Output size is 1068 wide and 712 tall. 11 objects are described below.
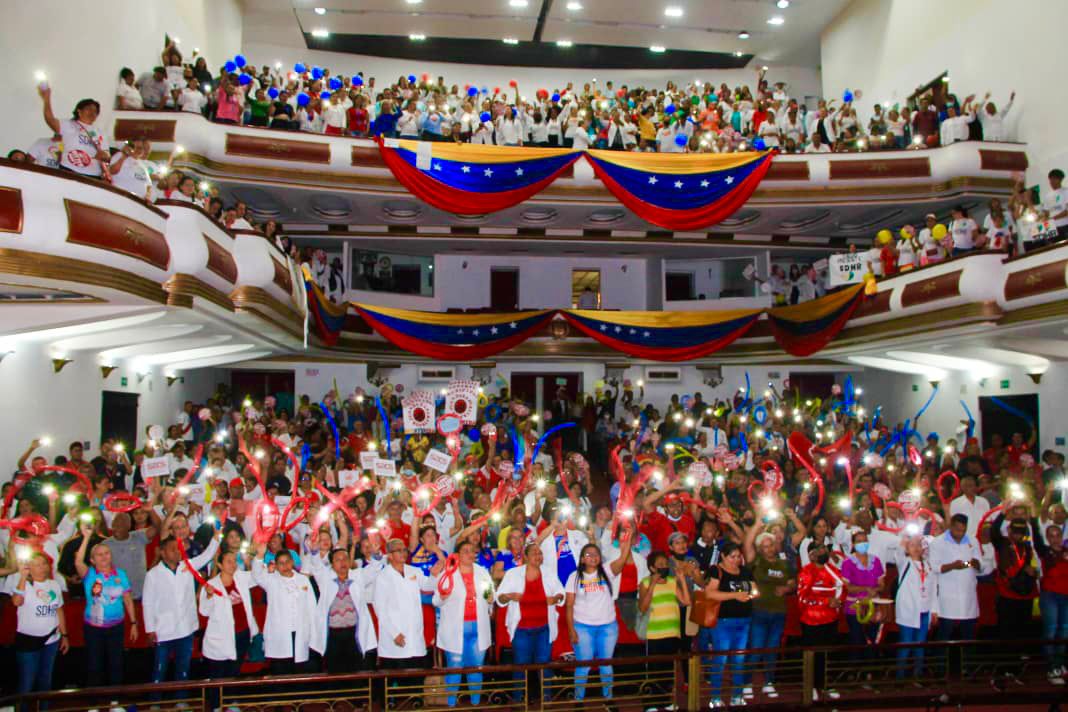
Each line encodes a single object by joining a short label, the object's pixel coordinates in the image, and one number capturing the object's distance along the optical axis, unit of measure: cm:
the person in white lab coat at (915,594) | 712
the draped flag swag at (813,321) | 1414
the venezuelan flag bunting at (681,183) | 1356
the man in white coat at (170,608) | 614
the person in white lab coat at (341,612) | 641
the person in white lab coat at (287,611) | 627
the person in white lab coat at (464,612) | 633
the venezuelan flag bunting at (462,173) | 1302
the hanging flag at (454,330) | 1378
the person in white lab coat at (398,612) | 631
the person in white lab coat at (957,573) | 725
